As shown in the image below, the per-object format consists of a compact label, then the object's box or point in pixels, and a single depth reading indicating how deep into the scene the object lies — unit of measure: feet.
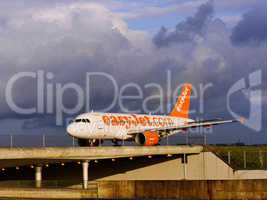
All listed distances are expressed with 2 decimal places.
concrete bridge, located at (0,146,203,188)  142.01
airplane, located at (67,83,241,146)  199.52
